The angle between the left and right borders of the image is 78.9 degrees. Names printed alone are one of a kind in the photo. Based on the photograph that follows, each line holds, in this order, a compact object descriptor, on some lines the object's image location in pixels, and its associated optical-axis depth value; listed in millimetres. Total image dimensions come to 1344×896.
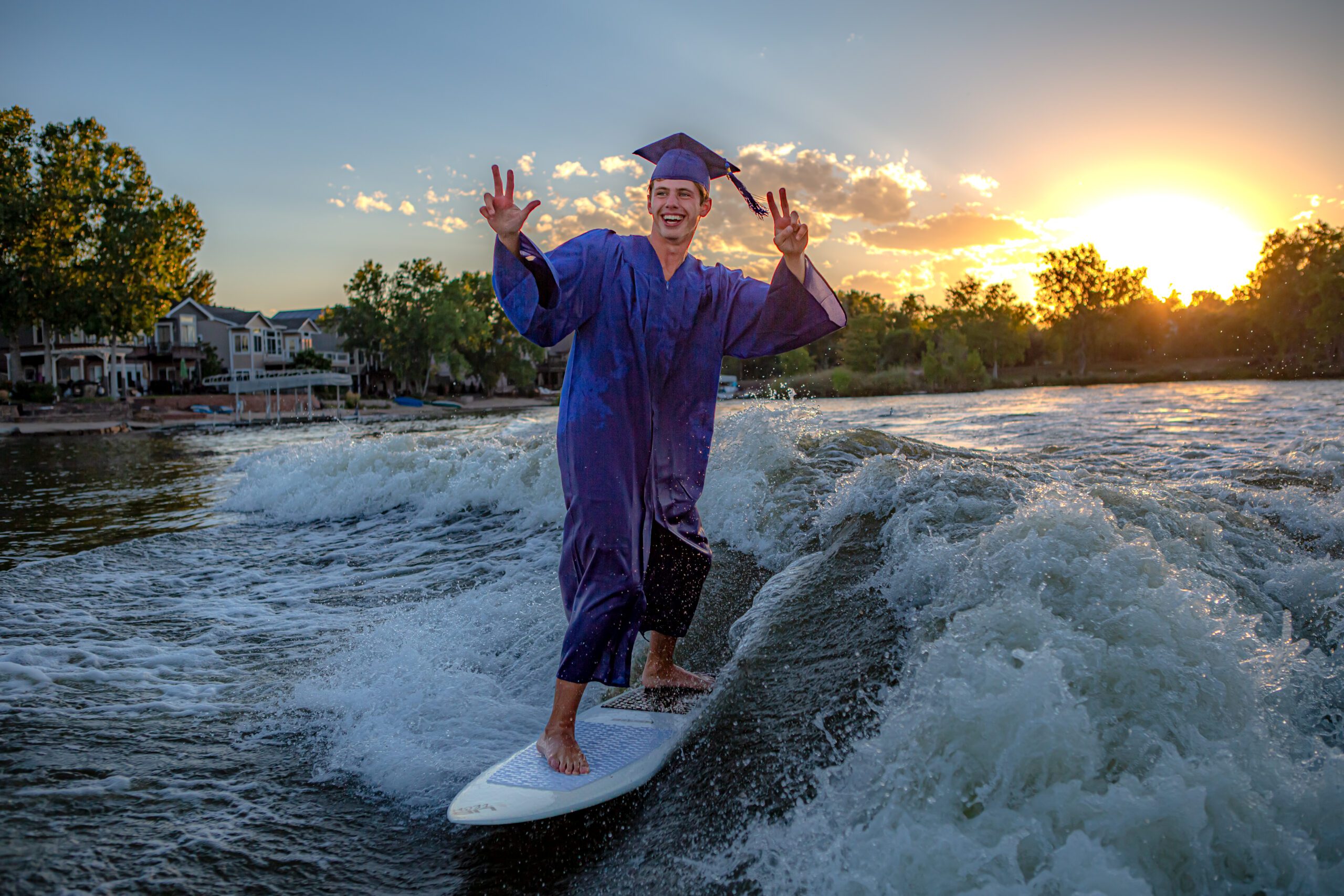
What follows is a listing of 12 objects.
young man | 2645
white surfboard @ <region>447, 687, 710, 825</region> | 2387
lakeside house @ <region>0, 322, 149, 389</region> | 46156
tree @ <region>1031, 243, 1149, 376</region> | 86312
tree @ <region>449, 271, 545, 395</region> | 71375
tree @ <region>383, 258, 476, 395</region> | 61188
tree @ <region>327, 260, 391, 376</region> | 62719
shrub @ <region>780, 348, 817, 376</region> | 69475
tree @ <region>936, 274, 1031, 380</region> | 84312
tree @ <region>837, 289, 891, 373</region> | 83312
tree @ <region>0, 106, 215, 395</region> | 35312
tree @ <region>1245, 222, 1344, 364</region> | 54625
